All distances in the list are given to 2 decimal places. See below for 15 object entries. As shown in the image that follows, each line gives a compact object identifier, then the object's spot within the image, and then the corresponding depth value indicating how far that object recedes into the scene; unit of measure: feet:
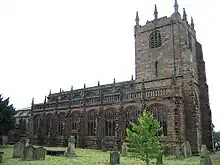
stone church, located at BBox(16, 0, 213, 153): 76.23
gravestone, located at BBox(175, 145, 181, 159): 61.26
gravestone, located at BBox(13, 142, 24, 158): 54.76
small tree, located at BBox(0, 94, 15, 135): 83.97
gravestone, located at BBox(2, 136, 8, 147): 100.89
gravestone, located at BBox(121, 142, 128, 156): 65.67
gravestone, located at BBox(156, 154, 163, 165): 48.39
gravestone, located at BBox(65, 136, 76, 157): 60.70
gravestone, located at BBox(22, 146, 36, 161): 48.96
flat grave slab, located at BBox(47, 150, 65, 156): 64.90
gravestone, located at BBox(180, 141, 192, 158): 65.72
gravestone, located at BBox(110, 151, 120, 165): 45.85
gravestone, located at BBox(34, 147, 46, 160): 50.65
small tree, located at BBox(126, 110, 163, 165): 37.52
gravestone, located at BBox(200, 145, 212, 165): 32.58
